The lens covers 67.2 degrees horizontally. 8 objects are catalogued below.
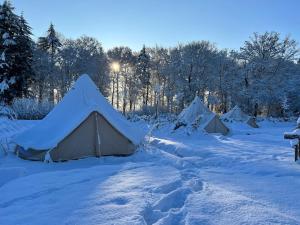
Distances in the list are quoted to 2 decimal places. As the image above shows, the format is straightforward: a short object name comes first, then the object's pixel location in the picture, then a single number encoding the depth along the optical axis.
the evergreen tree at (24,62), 16.13
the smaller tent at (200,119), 11.54
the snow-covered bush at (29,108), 14.44
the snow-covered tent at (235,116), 18.39
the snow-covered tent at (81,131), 5.90
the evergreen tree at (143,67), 30.00
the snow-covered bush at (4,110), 6.78
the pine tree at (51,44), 25.71
